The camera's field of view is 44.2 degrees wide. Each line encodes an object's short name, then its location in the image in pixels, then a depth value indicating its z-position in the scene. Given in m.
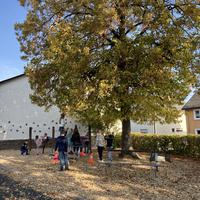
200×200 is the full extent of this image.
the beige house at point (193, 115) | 30.60
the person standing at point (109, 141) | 13.73
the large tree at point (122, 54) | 11.82
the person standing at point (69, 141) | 15.35
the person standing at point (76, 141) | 14.41
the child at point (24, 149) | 16.47
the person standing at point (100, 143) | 13.39
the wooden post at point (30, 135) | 19.05
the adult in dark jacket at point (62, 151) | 11.02
